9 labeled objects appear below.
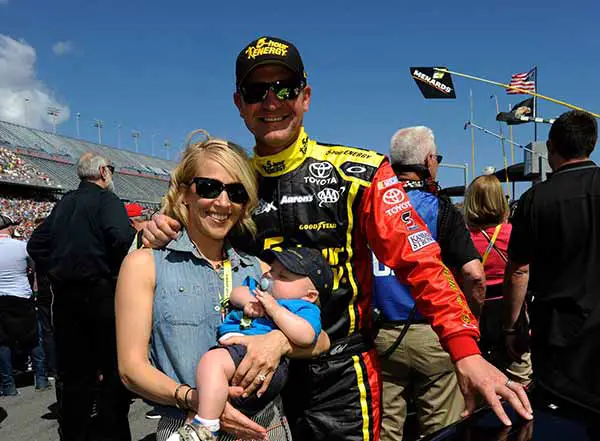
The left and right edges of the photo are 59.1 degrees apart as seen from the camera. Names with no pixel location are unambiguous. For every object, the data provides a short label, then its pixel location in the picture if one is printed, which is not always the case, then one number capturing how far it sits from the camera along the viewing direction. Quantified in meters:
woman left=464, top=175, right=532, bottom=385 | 4.16
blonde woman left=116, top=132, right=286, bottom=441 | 1.77
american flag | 21.46
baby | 1.63
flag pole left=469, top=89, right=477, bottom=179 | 35.80
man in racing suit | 2.05
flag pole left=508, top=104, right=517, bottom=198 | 31.09
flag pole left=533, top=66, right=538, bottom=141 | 20.22
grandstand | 30.84
